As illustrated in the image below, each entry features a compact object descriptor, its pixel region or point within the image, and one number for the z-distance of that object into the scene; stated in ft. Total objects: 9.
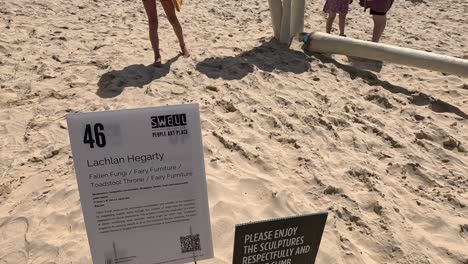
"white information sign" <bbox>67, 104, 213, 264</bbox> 5.59
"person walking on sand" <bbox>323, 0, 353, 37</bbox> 17.90
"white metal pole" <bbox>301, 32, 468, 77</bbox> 15.31
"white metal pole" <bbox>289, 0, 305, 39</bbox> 18.32
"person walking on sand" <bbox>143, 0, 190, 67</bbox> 14.49
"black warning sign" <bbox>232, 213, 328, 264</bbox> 6.12
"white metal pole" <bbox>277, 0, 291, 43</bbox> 18.07
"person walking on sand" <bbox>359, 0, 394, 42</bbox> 17.13
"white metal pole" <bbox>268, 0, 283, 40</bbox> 18.15
